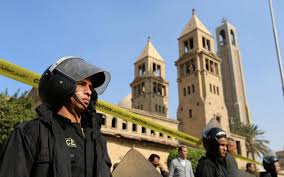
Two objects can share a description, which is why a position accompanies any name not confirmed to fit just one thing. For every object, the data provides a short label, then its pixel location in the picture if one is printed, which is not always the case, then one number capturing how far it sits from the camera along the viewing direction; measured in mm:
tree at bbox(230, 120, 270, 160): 34941
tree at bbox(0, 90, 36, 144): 12444
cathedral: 23468
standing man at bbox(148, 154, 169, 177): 5079
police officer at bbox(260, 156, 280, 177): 4408
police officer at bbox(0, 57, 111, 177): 1220
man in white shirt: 5177
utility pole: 10774
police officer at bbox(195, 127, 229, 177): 2849
